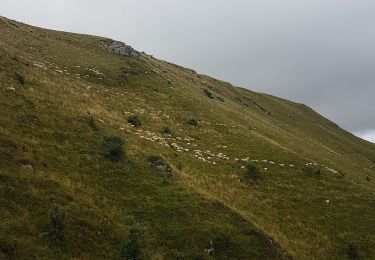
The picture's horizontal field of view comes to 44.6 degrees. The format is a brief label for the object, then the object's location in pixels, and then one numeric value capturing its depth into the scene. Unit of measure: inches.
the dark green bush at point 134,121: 1640.7
